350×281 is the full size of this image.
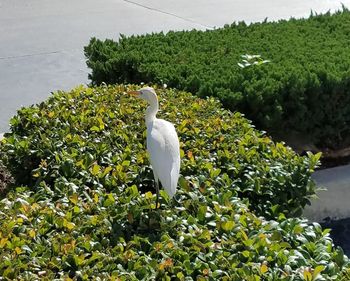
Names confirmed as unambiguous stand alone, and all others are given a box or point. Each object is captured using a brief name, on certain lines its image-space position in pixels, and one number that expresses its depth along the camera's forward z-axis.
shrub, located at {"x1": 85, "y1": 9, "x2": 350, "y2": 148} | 5.48
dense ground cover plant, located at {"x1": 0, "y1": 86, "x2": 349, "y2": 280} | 3.31
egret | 3.62
